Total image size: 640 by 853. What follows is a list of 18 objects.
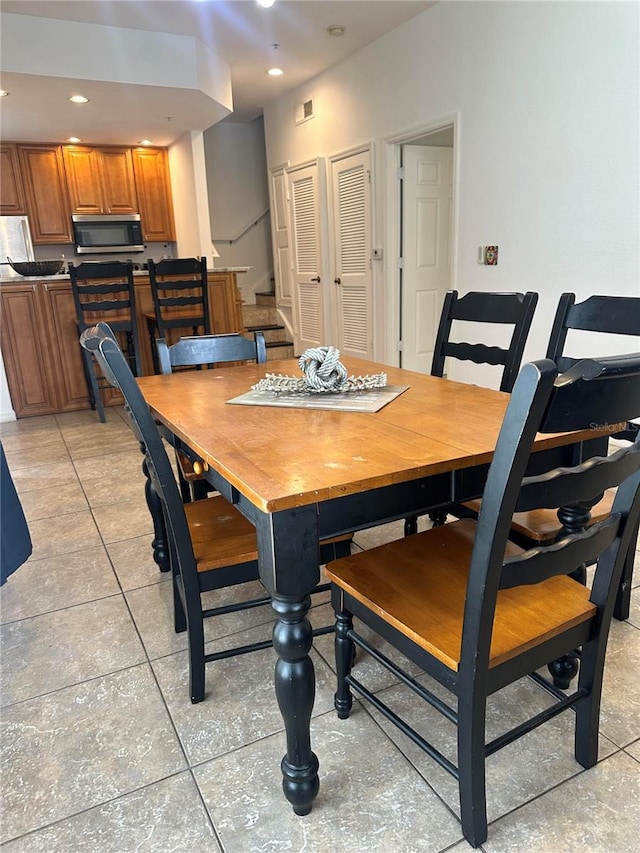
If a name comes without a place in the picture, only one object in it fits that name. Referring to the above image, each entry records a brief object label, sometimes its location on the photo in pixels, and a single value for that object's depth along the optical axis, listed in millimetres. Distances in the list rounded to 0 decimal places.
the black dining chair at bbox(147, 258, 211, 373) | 4461
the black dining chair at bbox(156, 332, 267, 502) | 2168
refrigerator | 5910
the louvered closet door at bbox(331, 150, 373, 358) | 5211
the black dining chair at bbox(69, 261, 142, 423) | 4262
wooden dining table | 1004
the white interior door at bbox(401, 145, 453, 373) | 4883
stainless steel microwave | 6223
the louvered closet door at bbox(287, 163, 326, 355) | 5953
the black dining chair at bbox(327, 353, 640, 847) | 833
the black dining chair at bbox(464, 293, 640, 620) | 1410
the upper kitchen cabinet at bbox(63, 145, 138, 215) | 6137
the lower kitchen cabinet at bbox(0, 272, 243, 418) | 4406
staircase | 6591
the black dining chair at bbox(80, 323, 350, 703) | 1229
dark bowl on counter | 4478
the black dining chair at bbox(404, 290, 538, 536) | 1923
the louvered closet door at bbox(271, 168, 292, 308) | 6594
